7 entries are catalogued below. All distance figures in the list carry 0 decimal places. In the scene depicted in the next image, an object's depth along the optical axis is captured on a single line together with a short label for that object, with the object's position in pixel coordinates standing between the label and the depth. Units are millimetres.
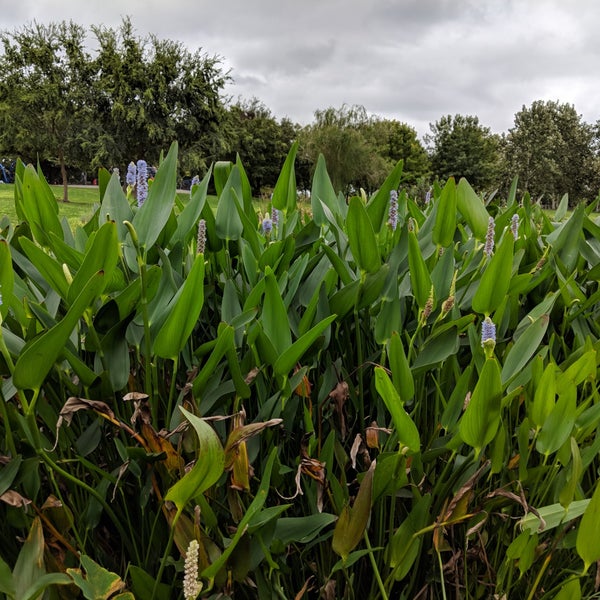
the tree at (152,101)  28172
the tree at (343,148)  32812
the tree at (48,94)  27141
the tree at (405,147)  47834
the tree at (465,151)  53406
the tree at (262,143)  45625
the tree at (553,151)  48812
